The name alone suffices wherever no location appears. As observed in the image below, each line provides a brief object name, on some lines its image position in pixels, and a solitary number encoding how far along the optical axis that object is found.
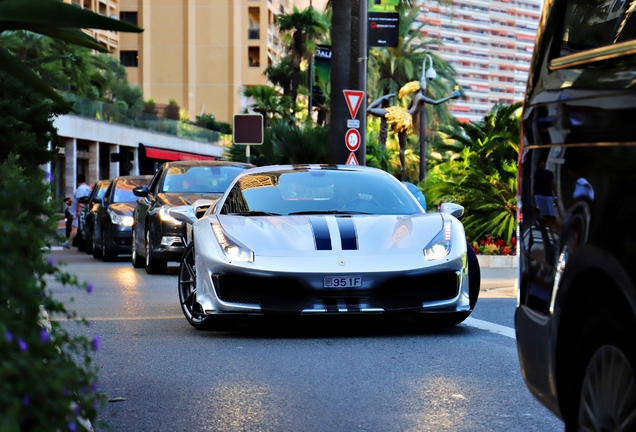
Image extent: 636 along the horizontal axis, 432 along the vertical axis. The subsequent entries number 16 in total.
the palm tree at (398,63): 59.53
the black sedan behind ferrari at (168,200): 16.89
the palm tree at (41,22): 4.48
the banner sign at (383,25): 28.12
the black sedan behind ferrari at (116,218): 21.53
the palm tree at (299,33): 70.06
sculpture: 43.28
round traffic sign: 23.44
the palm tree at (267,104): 66.38
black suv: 3.40
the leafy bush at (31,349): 2.51
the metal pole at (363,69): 24.73
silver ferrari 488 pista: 8.78
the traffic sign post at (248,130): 29.89
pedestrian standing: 28.69
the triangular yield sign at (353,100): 23.22
